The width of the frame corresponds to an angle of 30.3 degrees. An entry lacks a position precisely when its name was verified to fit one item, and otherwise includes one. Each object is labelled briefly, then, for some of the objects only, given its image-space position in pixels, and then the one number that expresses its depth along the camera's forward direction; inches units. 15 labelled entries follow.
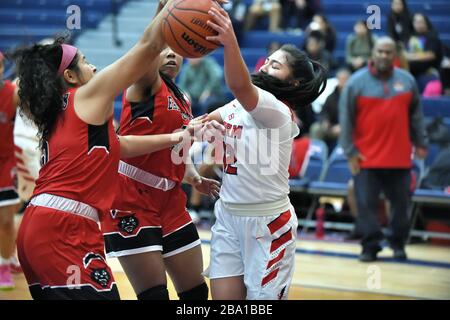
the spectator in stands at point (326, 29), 508.4
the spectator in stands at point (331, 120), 448.8
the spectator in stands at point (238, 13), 564.1
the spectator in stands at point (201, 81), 490.9
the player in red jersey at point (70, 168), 153.9
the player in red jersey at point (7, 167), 287.4
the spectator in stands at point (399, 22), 459.2
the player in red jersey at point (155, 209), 192.7
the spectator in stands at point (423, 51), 460.8
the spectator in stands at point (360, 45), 469.4
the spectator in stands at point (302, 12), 562.9
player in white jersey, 170.2
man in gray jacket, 351.3
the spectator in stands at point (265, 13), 575.2
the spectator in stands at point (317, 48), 486.8
